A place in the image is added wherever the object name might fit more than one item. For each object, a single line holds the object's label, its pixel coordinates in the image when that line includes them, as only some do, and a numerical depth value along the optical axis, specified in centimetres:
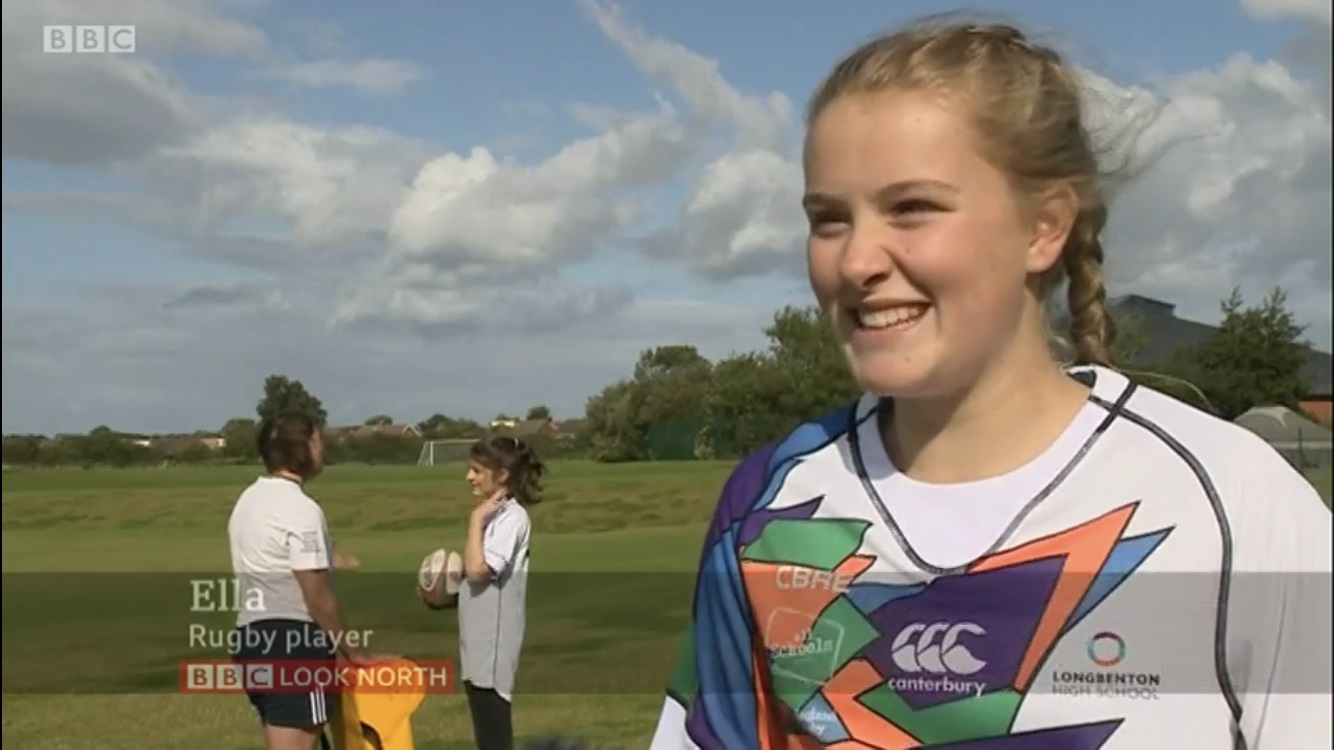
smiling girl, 98
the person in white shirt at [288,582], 414
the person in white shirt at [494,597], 457
